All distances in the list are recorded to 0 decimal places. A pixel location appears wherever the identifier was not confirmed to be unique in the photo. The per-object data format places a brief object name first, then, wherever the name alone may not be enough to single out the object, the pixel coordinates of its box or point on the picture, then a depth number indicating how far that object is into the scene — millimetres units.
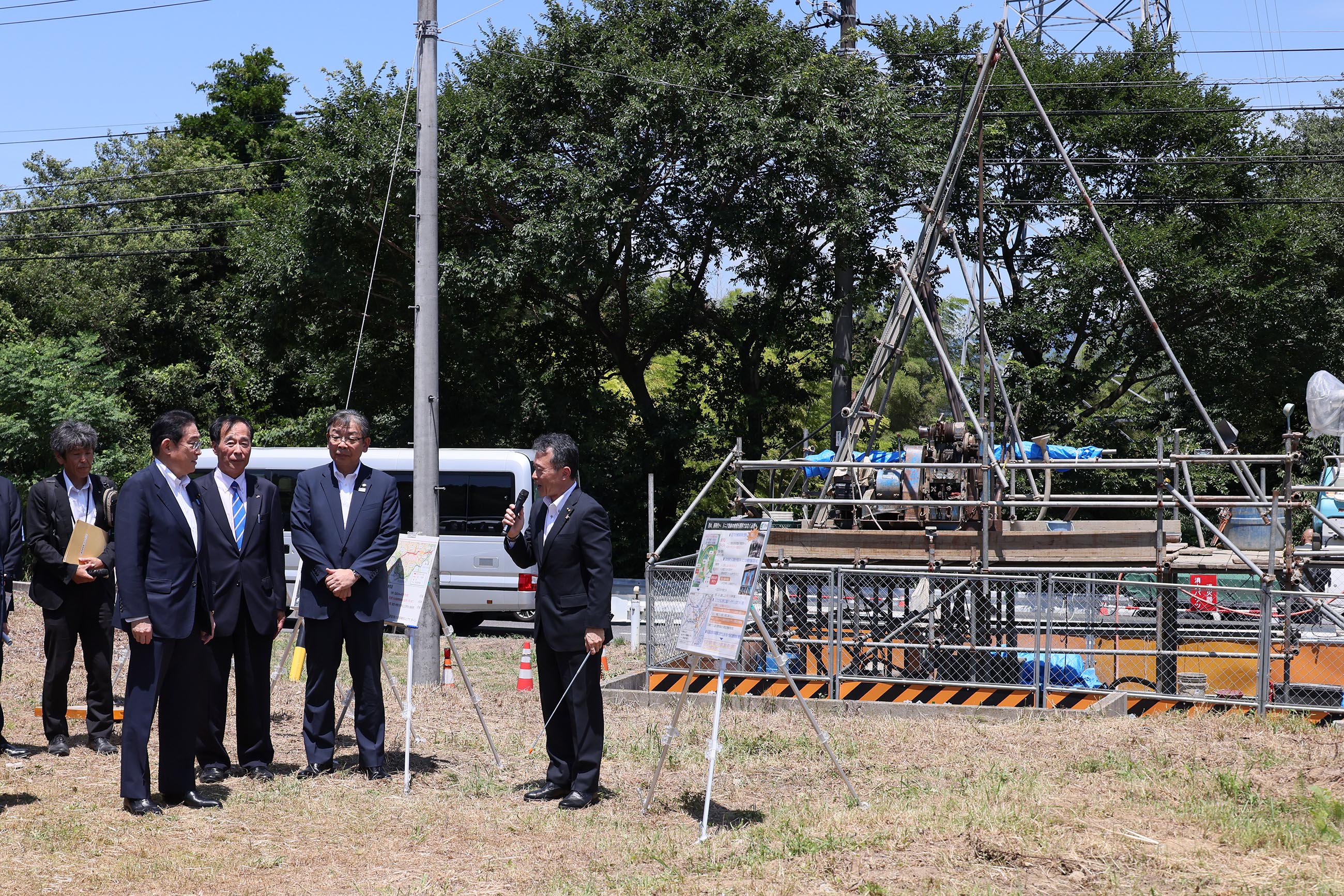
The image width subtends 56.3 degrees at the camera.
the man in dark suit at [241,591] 7242
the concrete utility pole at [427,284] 11797
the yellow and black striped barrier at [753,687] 11430
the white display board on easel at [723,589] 6645
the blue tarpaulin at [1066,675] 11617
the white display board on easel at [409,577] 7598
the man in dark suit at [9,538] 7375
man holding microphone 6984
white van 18406
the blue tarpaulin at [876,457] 14328
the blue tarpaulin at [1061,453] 16641
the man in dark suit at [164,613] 6547
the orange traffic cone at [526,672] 11852
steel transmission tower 28312
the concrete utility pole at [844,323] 22938
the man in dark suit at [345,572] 7449
